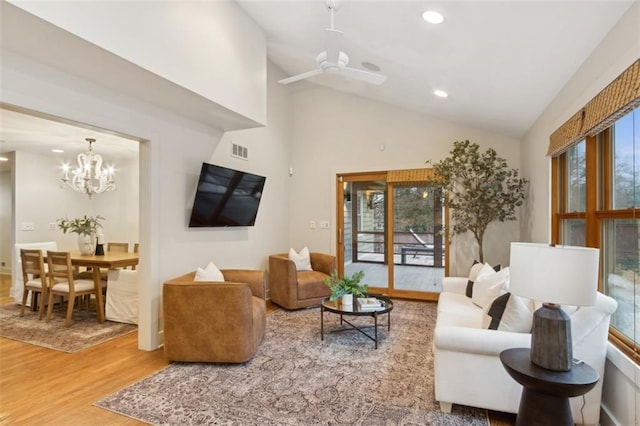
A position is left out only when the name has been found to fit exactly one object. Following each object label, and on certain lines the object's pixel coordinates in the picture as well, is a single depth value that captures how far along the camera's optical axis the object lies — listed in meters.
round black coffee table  3.43
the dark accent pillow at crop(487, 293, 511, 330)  2.37
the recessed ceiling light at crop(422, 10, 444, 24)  2.49
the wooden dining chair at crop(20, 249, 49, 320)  4.39
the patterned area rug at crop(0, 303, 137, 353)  3.62
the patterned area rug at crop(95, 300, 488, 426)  2.27
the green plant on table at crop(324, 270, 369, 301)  3.71
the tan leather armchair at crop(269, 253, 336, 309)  4.82
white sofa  2.06
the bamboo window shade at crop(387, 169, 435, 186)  5.44
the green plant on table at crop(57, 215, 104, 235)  4.91
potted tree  4.63
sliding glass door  5.52
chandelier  5.24
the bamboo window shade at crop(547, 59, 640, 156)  1.75
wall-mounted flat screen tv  3.96
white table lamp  1.70
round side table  1.71
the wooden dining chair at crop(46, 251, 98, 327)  4.17
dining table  4.27
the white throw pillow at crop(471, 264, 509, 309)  2.76
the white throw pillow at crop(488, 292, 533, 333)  2.27
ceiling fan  2.82
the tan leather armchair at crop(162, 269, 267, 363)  3.03
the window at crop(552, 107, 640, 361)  2.00
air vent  4.75
